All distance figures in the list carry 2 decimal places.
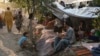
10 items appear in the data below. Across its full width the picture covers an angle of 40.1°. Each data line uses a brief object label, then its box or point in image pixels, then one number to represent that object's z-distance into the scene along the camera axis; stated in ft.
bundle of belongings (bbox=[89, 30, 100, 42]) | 18.34
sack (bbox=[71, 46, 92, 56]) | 15.60
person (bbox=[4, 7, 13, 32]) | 25.89
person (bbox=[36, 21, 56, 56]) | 18.05
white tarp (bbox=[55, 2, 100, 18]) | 20.07
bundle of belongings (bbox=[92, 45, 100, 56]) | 14.50
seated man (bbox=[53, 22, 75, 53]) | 16.50
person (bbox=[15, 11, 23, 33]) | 25.38
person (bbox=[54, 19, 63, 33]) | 20.48
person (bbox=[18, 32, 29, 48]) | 19.25
